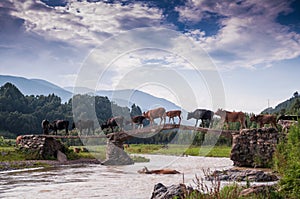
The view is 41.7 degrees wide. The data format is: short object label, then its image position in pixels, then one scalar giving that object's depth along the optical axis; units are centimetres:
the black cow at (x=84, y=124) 3262
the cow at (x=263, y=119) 2174
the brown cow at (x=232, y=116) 2317
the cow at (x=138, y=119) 2461
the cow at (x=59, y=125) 2950
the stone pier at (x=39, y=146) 2528
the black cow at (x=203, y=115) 2519
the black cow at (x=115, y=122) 2644
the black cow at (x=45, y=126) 2922
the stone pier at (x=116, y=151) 2445
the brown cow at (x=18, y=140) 2663
